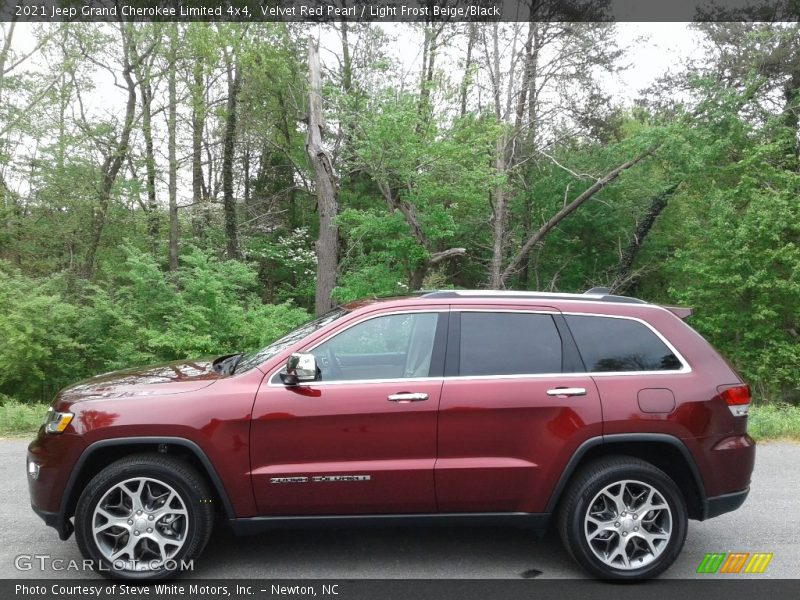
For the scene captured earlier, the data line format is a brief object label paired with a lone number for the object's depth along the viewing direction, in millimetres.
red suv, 3771
